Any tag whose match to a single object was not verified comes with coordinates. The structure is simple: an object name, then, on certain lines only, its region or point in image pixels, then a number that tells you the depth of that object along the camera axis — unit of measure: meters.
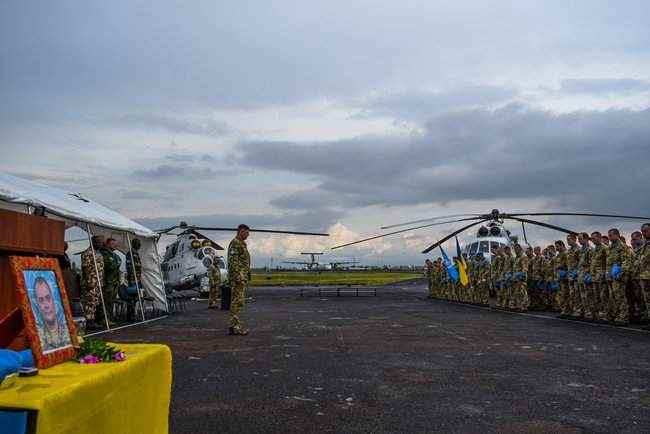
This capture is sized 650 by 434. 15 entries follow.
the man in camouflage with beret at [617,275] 12.07
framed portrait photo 2.35
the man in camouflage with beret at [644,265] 11.45
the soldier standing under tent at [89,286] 12.14
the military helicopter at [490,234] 21.36
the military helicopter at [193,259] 22.81
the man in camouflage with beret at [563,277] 14.93
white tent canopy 9.23
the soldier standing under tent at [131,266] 15.08
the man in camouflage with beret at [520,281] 16.72
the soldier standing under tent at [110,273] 13.37
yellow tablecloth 1.92
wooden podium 2.83
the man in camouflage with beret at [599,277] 12.80
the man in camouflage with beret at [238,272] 10.71
